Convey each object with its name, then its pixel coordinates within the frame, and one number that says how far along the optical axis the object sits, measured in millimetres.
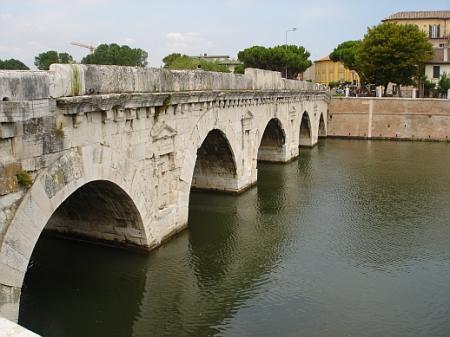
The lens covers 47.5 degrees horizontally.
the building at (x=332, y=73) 81062
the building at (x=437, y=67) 50312
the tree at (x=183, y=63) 55528
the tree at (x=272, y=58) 63000
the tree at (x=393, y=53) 44000
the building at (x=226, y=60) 90150
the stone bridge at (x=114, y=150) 8367
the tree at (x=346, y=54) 63066
